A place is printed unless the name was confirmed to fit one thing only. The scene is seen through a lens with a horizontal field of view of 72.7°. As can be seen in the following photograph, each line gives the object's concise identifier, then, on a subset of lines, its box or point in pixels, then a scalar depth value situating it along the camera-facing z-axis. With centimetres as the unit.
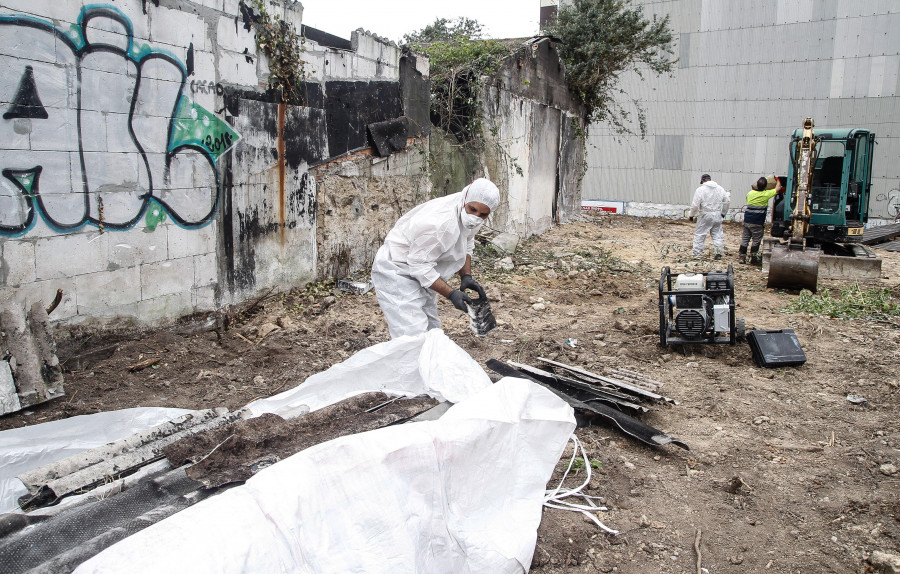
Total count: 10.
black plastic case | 527
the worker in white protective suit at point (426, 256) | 392
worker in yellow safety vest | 1062
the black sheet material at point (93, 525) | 183
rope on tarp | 289
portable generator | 546
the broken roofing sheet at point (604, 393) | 381
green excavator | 901
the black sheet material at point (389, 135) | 779
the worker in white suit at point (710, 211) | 1120
